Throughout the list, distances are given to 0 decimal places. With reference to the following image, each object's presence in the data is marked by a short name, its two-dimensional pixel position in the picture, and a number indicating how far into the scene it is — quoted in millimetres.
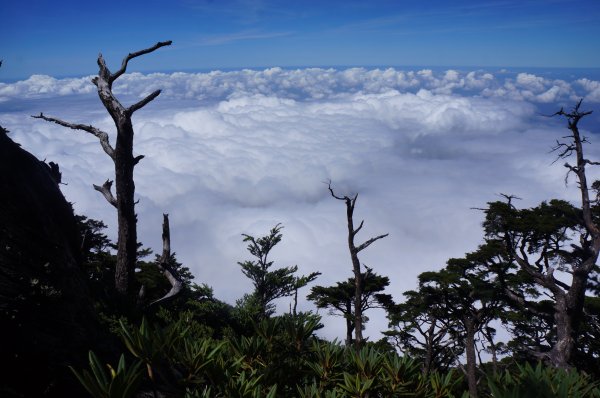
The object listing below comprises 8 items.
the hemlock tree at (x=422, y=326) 18708
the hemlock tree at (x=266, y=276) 16484
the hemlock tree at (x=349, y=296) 18531
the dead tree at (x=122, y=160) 7680
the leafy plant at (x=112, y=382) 2461
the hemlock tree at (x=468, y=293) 16609
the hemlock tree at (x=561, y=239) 13164
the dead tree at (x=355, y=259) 13345
